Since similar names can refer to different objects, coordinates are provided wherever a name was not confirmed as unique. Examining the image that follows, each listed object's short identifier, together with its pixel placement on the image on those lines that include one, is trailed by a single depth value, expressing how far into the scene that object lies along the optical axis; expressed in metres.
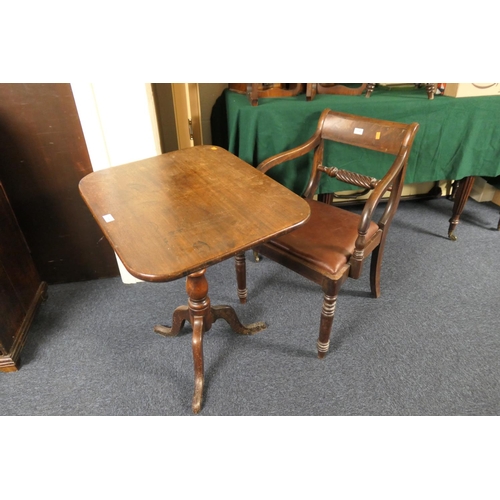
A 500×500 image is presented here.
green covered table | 1.75
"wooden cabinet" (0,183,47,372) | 1.46
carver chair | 1.30
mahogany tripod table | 0.88
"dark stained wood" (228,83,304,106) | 1.80
